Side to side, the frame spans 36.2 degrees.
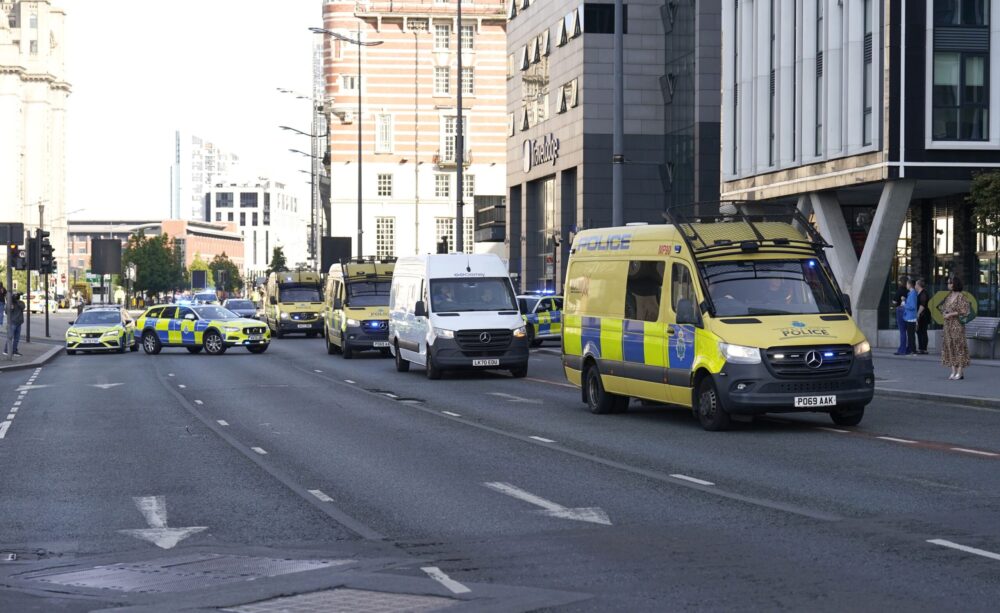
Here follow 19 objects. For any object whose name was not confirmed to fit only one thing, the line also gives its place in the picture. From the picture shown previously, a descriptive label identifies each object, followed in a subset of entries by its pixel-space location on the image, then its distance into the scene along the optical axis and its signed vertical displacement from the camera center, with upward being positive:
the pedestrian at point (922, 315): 35.34 -0.88
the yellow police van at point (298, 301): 58.31 -0.94
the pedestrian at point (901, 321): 35.78 -1.02
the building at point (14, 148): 186.88 +15.79
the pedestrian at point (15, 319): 41.81 -1.20
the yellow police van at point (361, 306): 39.31 -0.77
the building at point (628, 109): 61.72 +7.26
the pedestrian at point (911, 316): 35.25 -0.89
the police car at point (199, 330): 44.50 -1.58
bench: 32.47 -1.11
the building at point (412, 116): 115.88 +12.27
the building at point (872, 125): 39.03 +4.19
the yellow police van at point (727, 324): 16.72 -0.54
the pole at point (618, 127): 32.59 +3.27
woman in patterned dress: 25.06 -0.86
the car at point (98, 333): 46.59 -1.75
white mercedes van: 28.77 -0.75
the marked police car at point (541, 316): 44.62 -1.15
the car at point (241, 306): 66.25 -1.34
